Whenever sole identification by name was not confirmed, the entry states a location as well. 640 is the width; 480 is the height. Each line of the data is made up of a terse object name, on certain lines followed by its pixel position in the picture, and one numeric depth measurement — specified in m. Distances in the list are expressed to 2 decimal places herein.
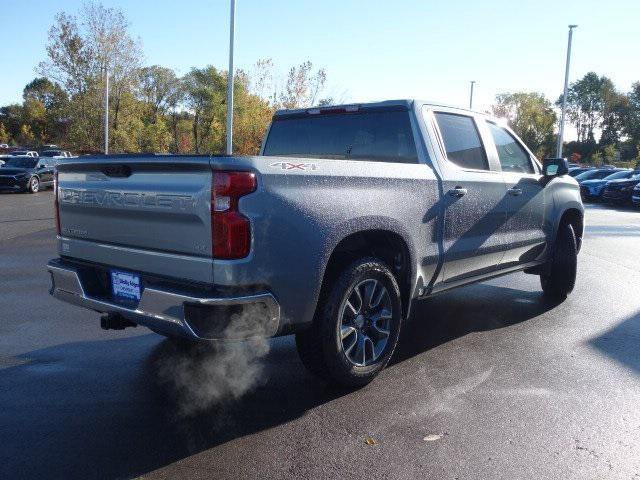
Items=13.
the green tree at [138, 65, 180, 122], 63.91
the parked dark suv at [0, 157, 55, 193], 23.28
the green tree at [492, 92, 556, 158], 76.06
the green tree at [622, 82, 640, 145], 93.62
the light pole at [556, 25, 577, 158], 36.53
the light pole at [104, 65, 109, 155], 36.88
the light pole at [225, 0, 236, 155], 21.36
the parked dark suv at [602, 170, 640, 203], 24.72
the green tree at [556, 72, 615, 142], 114.63
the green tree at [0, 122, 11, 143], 85.12
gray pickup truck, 3.12
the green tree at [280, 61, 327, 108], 35.59
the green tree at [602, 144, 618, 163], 71.28
